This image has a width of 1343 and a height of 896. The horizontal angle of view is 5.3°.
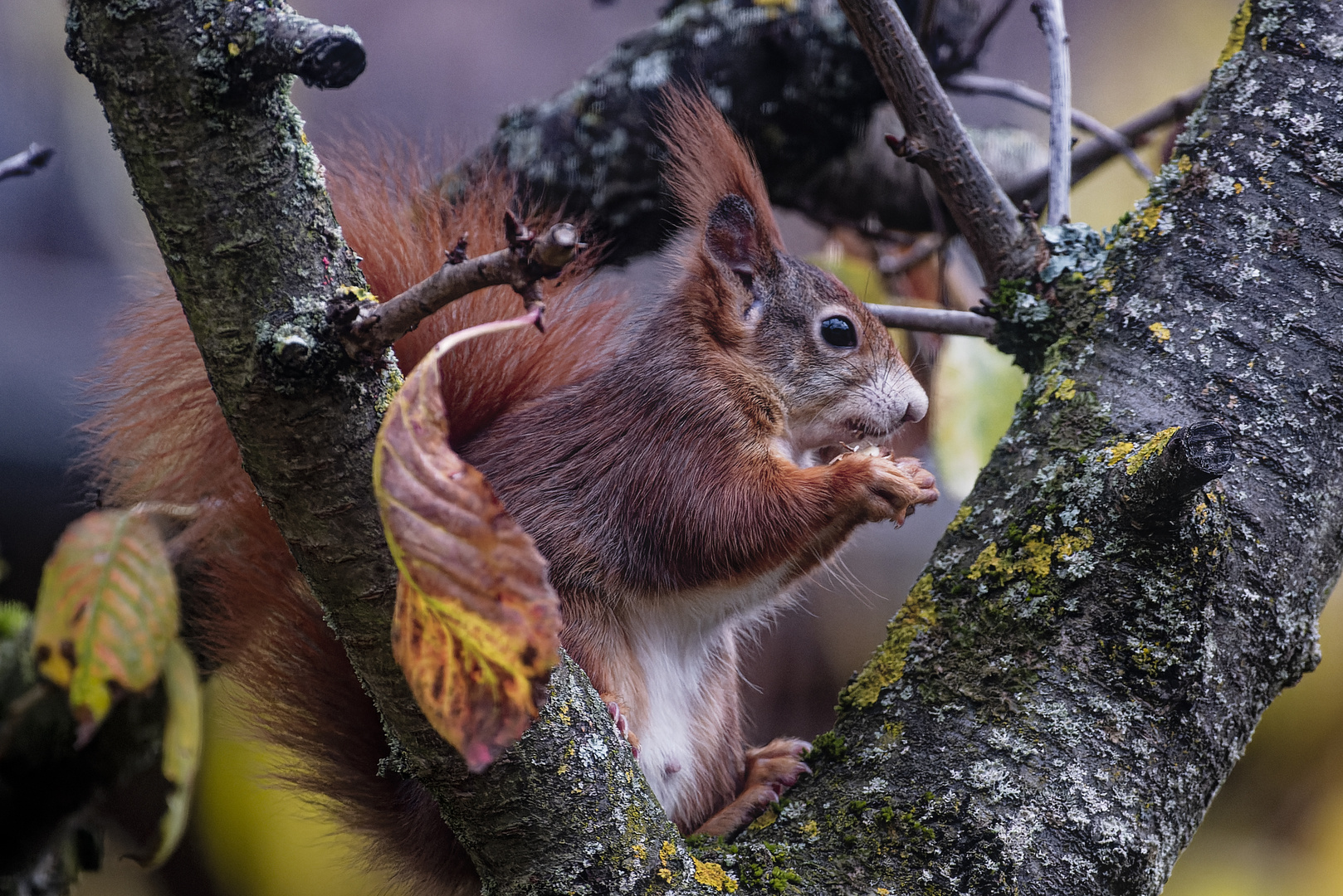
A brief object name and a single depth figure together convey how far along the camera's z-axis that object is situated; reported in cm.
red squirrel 336
